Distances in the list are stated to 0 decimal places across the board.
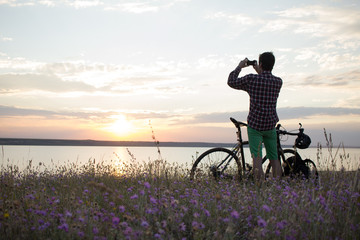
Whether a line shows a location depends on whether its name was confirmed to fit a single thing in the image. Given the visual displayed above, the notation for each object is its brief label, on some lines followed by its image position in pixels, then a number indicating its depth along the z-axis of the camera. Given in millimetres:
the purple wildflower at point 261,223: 2543
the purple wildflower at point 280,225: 2970
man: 5496
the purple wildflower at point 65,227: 2757
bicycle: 6555
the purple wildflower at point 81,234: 2920
